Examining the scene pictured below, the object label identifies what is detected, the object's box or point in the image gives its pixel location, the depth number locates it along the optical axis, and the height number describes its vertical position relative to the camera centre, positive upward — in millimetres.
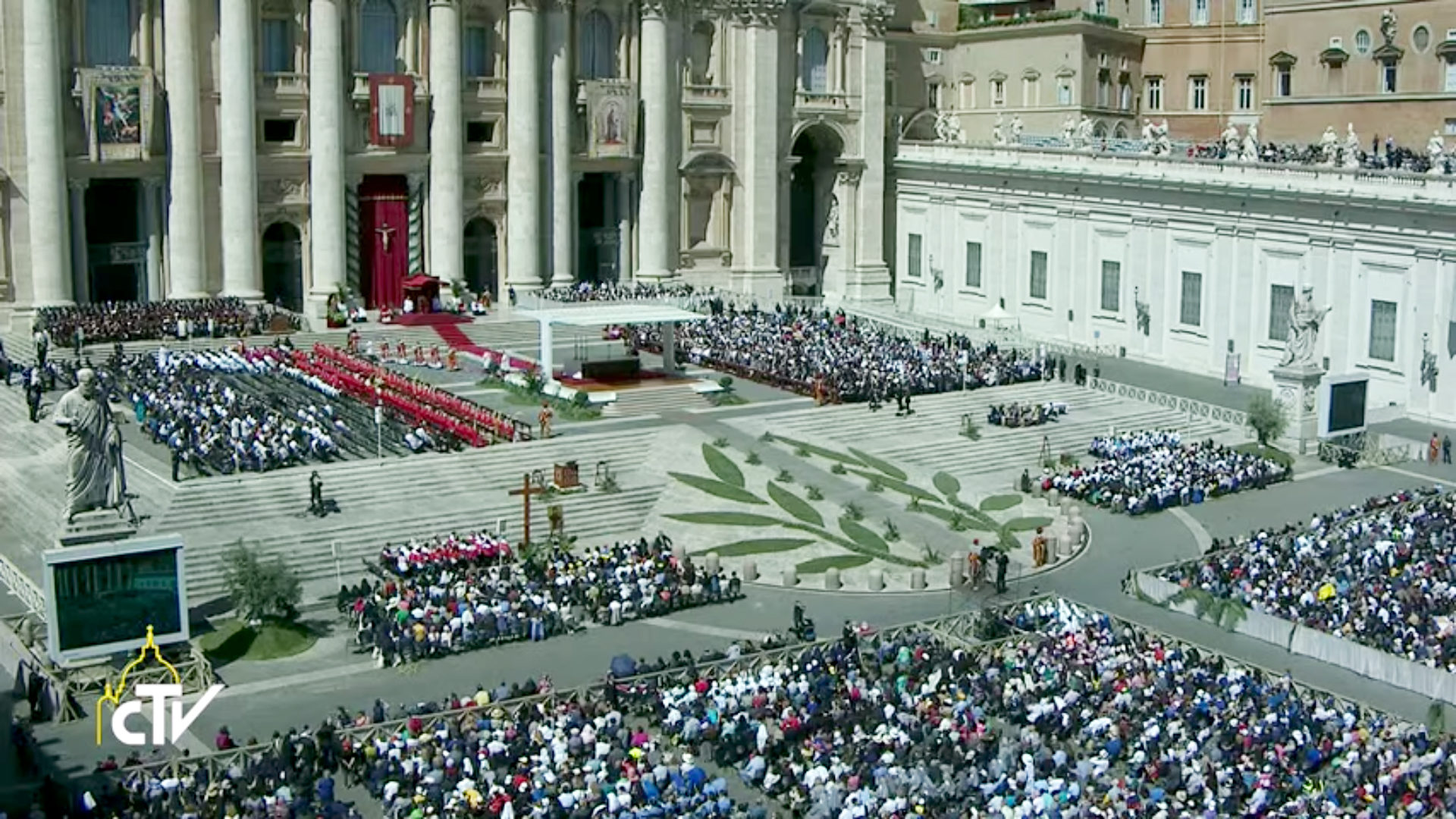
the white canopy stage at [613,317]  64500 -5740
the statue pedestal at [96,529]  41281 -8246
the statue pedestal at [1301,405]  61281 -8250
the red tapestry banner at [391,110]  76875 +1538
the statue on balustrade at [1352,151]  66438 -120
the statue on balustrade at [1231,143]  71312 +156
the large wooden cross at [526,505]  48156 -9007
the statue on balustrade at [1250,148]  70562 -14
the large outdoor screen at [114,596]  38938 -9217
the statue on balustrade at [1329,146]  67688 +66
